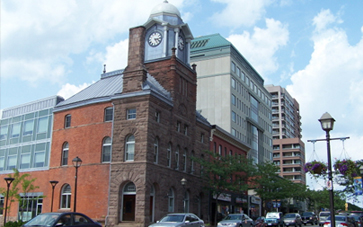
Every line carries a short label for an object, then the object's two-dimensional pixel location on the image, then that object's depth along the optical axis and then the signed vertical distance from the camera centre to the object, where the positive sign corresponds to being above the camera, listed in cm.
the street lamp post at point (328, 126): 1679 +291
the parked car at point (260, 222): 3472 -246
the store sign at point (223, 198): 4730 -53
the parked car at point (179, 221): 2212 -159
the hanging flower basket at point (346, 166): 2014 +150
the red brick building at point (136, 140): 3344 +457
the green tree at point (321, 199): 8057 -60
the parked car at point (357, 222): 3391 -214
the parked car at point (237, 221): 2967 -201
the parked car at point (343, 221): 2740 -169
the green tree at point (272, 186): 5108 +118
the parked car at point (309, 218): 5753 -319
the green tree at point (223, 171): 3922 +217
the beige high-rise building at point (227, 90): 7006 +1863
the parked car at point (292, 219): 4378 -262
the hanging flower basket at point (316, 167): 1941 +137
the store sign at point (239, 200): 5460 -81
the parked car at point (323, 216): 4595 -231
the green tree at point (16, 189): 3603 -2
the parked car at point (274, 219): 4056 -243
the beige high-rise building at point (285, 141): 12950 +1738
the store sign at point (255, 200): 6324 -88
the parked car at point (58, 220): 1625 -123
